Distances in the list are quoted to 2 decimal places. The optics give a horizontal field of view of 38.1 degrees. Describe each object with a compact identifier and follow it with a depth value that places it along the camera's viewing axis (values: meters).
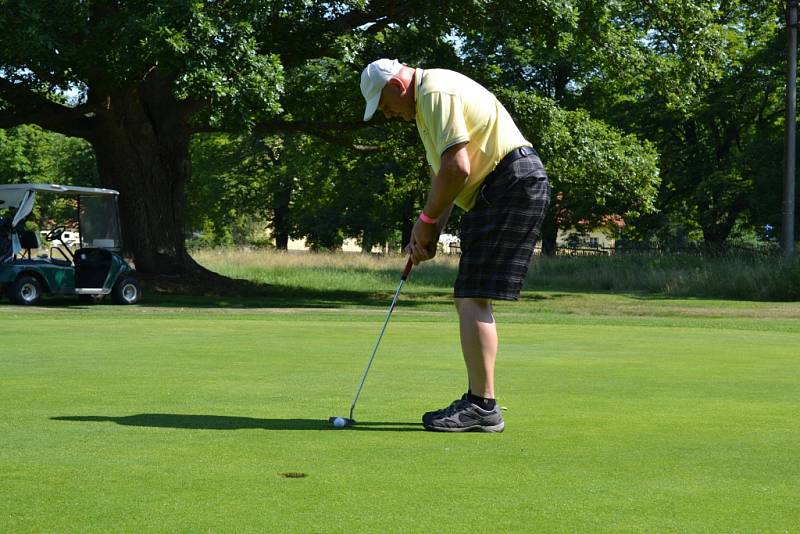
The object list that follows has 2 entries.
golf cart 21.73
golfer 5.55
